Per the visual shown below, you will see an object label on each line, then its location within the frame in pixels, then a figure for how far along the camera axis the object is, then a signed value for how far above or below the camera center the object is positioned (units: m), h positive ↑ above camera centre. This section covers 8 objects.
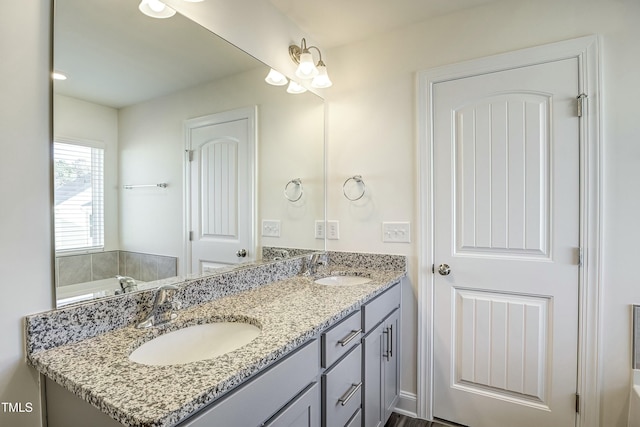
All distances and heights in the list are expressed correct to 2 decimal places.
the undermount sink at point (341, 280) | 2.01 -0.43
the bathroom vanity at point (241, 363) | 0.73 -0.40
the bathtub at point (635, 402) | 1.45 -0.86
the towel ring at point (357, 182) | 2.15 +0.17
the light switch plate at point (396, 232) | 2.01 -0.13
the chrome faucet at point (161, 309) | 1.13 -0.35
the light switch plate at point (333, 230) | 2.25 -0.13
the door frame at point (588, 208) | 1.56 +0.01
